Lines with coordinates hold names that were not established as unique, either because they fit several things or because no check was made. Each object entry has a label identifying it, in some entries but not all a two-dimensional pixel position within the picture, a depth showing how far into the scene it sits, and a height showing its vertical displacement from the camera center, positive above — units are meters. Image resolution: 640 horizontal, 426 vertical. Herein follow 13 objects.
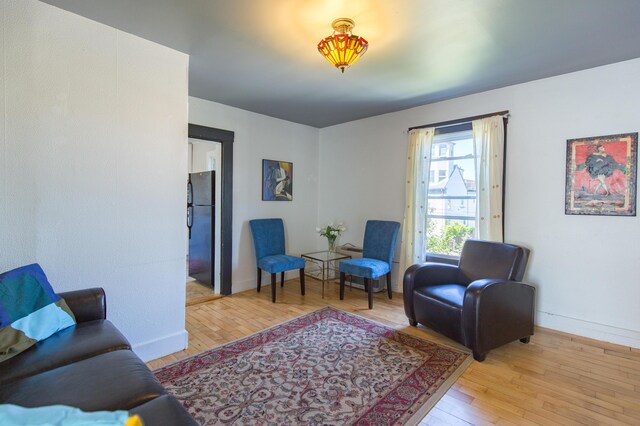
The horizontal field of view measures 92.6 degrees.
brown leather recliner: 2.43 -0.77
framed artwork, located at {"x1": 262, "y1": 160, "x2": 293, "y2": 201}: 4.47 +0.40
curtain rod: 3.26 +1.04
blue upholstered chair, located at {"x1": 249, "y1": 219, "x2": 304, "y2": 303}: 3.80 -0.61
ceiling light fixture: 1.98 +1.07
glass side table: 4.13 -0.92
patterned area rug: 1.81 -1.20
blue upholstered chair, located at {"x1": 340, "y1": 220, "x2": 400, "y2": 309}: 3.58 -0.62
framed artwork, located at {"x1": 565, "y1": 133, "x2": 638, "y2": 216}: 2.64 +0.33
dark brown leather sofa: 1.16 -0.75
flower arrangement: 4.27 -0.36
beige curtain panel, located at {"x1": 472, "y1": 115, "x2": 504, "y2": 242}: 3.24 +0.39
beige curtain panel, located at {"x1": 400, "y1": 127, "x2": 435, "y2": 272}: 3.82 +0.21
